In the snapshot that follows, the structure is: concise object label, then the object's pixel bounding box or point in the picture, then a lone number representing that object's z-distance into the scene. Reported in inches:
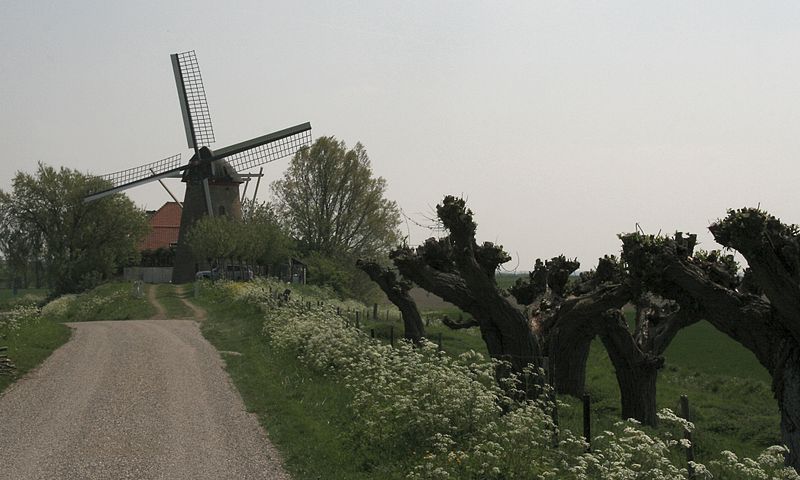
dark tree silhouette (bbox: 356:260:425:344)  1389.0
